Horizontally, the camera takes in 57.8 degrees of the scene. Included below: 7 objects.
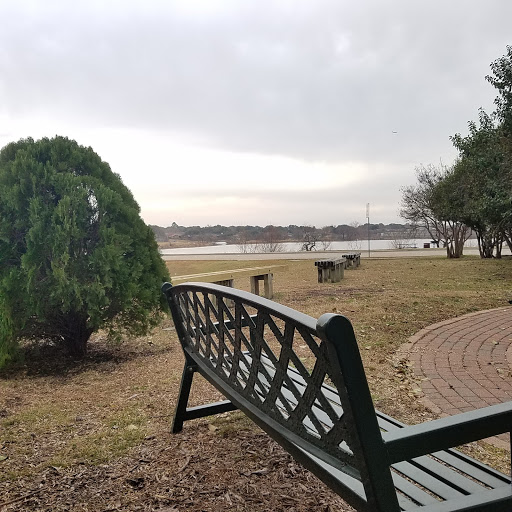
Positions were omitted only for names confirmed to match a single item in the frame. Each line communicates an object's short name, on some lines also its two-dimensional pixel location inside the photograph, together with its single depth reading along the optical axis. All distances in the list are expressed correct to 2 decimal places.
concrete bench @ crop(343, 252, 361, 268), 18.47
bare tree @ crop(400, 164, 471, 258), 24.11
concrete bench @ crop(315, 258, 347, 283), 12.16
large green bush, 4.17
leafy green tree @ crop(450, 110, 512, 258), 11.47
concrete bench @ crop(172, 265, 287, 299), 7.35
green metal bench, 1.04
